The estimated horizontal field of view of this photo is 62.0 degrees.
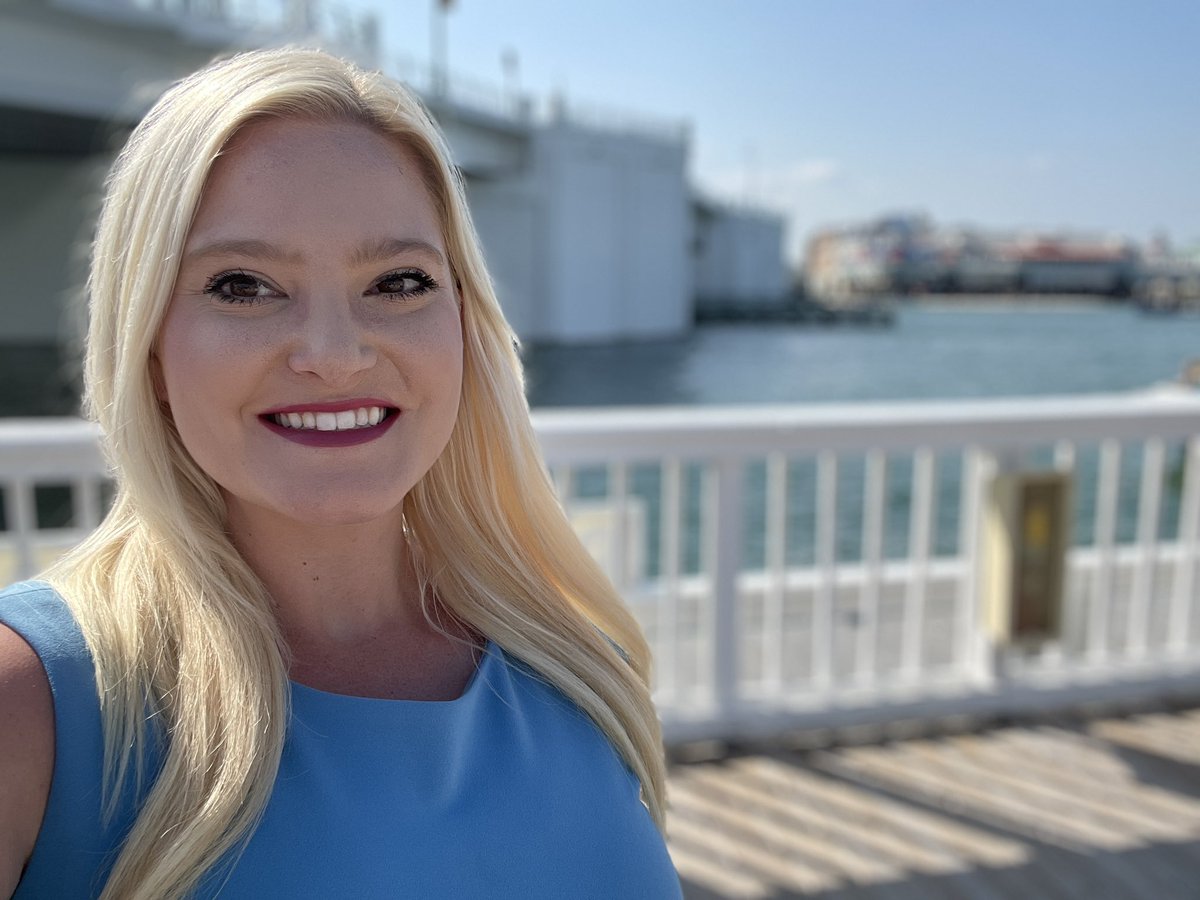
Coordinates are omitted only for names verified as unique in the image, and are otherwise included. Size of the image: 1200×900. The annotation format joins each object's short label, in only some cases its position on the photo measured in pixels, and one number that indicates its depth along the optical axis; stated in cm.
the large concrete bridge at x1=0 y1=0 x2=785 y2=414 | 1891
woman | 85
